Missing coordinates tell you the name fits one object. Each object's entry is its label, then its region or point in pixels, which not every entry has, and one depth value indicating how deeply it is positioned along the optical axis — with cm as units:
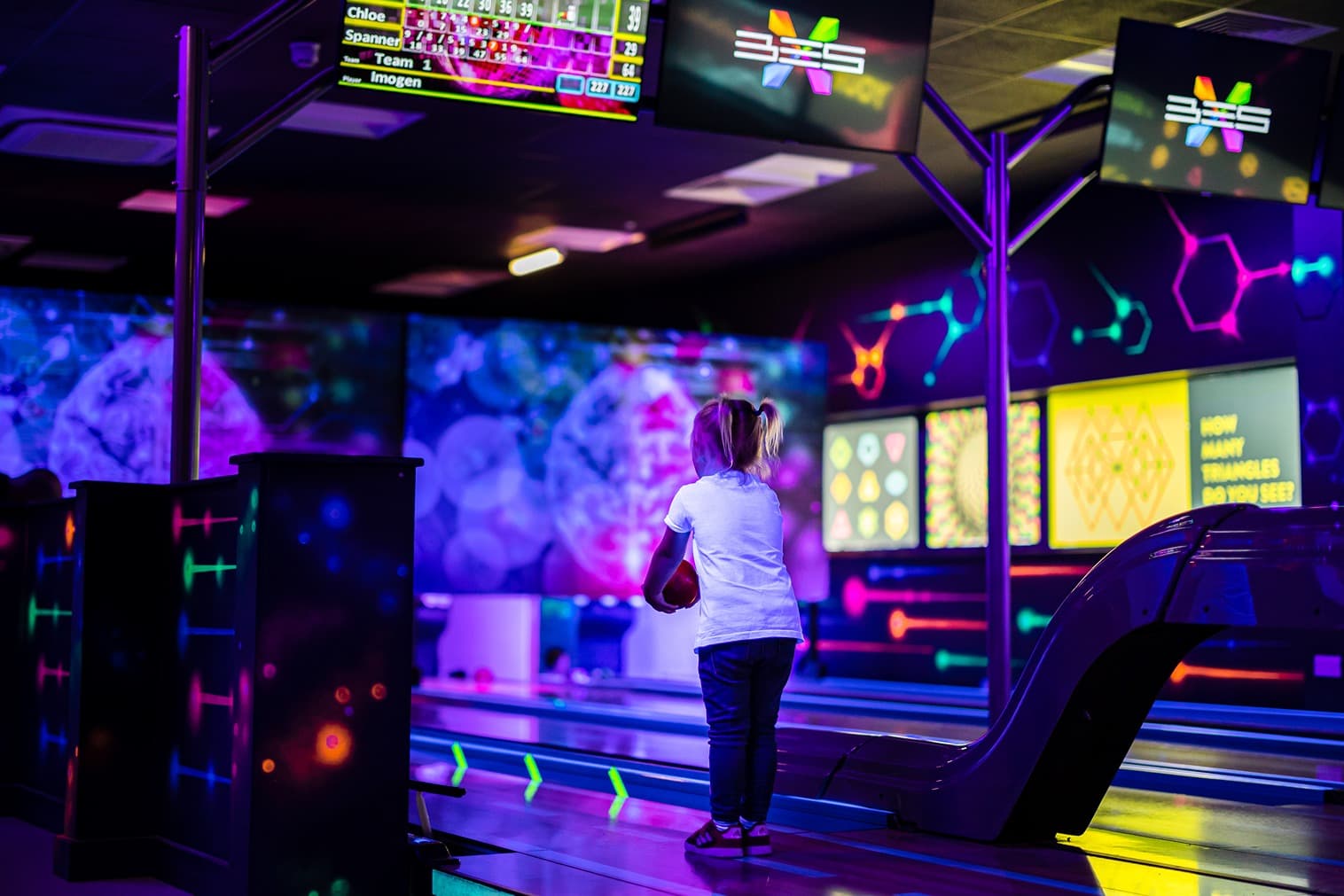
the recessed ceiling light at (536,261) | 1142
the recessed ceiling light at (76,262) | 1160
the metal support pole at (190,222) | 491
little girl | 384
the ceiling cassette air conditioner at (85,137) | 823
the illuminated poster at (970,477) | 1028
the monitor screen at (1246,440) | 859
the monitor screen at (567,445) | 1086
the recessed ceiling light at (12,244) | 1098
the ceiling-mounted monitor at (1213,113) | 611
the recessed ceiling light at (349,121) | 805
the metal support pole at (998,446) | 619
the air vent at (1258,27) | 682
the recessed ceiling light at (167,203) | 977
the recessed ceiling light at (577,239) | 1094
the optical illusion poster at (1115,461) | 930
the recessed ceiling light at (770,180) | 912
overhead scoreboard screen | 514
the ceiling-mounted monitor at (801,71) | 538
